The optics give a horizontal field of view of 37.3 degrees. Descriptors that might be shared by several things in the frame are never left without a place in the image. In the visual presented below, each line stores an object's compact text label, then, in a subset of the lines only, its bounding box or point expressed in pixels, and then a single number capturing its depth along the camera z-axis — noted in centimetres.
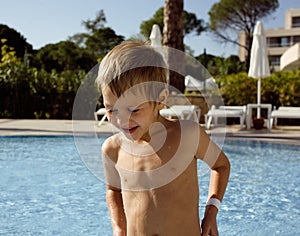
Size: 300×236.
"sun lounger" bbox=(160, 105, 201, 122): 1018
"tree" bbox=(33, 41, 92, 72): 4403
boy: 138
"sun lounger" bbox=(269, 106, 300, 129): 1083
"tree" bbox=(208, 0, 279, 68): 4438
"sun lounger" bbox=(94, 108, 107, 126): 1071
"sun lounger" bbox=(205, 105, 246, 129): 1137
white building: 5509
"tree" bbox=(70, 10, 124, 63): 4328
